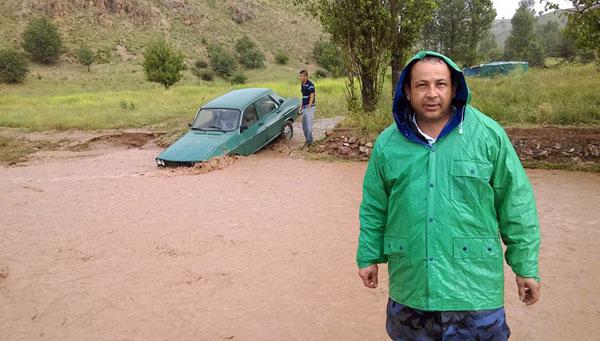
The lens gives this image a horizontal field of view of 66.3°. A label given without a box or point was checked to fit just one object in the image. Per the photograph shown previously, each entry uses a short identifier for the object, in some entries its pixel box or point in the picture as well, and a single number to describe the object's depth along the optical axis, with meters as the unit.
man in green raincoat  2.06
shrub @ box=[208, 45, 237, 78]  48.78
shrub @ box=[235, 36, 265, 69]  52.22
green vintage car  10.16
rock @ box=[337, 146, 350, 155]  10.35
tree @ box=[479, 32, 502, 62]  49.91
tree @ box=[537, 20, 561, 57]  47.00
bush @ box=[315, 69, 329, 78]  43.59
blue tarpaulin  26.17
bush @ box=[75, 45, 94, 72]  44.81
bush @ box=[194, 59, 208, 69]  49.56
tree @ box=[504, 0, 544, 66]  41.31
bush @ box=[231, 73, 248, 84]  41.95
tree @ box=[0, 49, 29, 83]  38.31
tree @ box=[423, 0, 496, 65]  37.34
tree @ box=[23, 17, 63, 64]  44.31
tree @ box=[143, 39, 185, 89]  31.56
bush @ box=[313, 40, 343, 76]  40.82
